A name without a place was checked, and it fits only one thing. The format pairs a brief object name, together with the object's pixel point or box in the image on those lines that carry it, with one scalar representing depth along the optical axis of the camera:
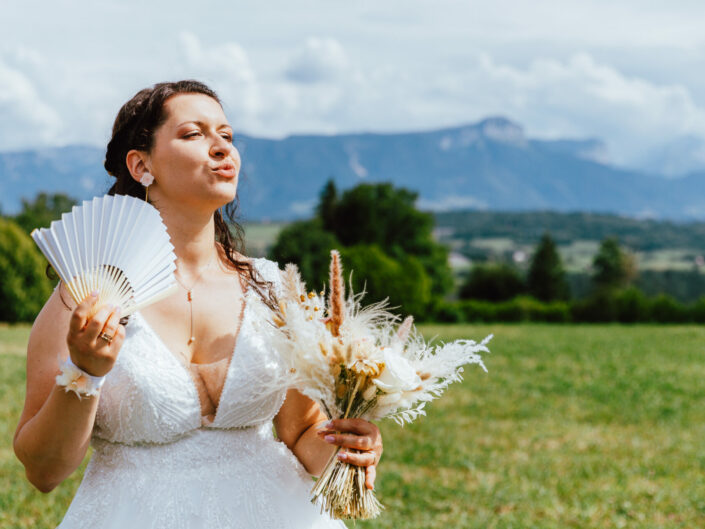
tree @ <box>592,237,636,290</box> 102.56
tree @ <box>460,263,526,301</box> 92.44
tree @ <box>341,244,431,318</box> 65.56
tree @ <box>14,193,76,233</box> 76.00
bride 2.61
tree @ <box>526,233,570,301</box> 91.38
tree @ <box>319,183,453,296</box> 79.12
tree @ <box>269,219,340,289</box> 71.00
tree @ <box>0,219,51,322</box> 46.69
